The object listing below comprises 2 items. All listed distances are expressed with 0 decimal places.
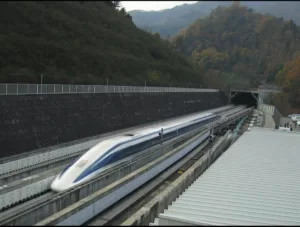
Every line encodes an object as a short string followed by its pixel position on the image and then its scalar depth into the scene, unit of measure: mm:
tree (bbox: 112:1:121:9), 100444
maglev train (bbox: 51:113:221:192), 15023
